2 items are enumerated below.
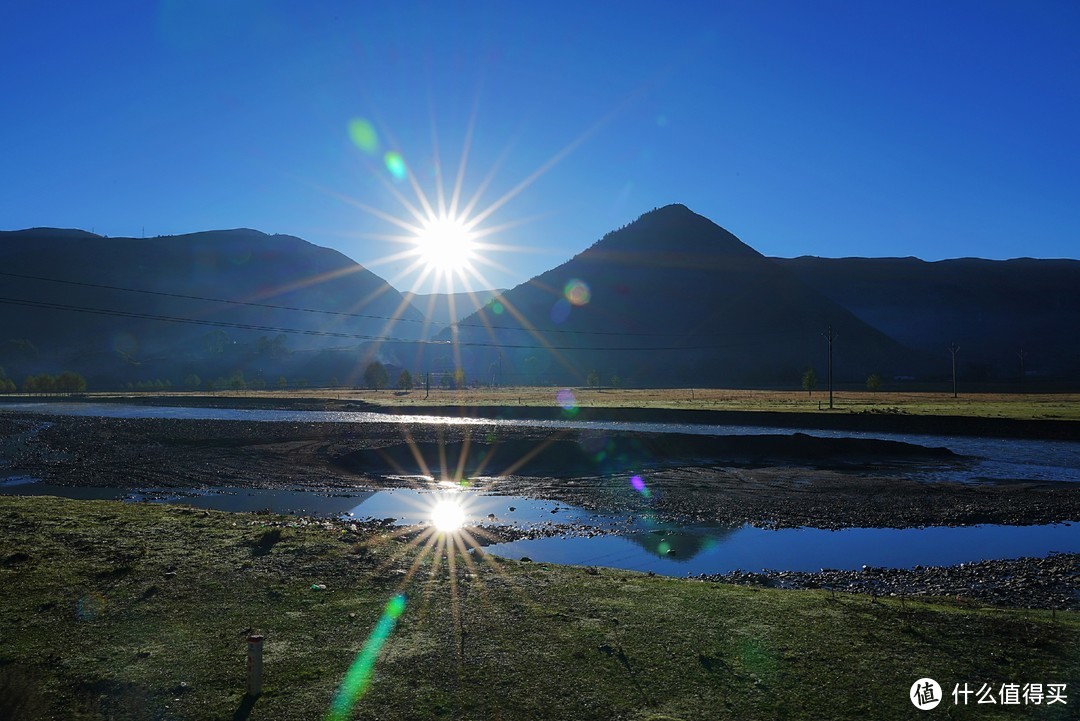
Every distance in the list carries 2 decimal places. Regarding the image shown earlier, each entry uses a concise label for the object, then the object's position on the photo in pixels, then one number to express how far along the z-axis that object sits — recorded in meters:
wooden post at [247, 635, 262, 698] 7.99
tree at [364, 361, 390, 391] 183.50
